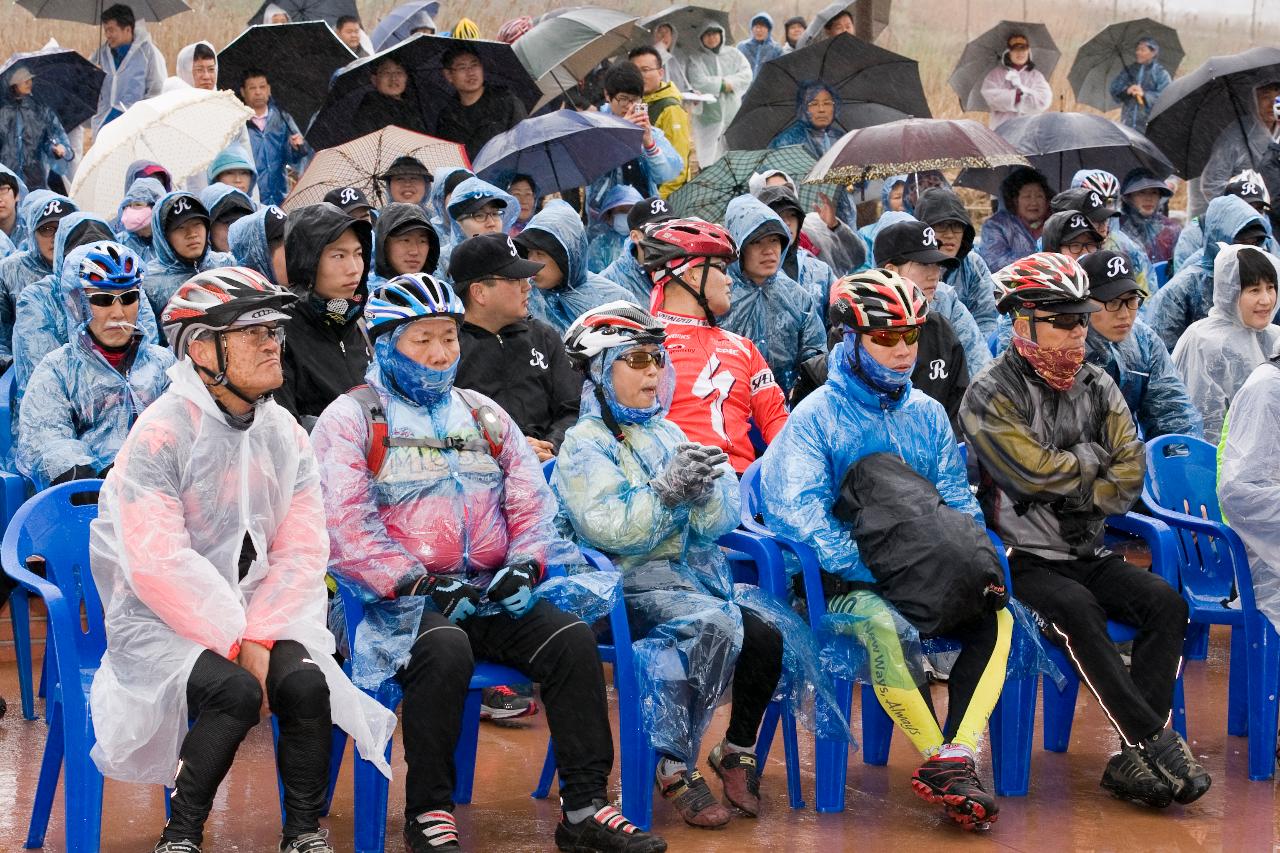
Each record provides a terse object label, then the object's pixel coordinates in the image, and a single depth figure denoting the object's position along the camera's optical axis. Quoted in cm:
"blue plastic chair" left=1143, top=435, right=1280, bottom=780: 1208
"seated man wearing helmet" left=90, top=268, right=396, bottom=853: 928
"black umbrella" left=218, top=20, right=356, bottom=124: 2316
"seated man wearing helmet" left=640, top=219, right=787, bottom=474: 1384
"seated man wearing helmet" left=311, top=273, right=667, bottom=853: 997
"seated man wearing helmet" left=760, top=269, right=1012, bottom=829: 1113
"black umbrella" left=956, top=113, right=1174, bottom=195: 2236
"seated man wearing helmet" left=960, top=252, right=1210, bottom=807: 1147
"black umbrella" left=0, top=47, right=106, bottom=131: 2308
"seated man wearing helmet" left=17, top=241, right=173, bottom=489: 1314
